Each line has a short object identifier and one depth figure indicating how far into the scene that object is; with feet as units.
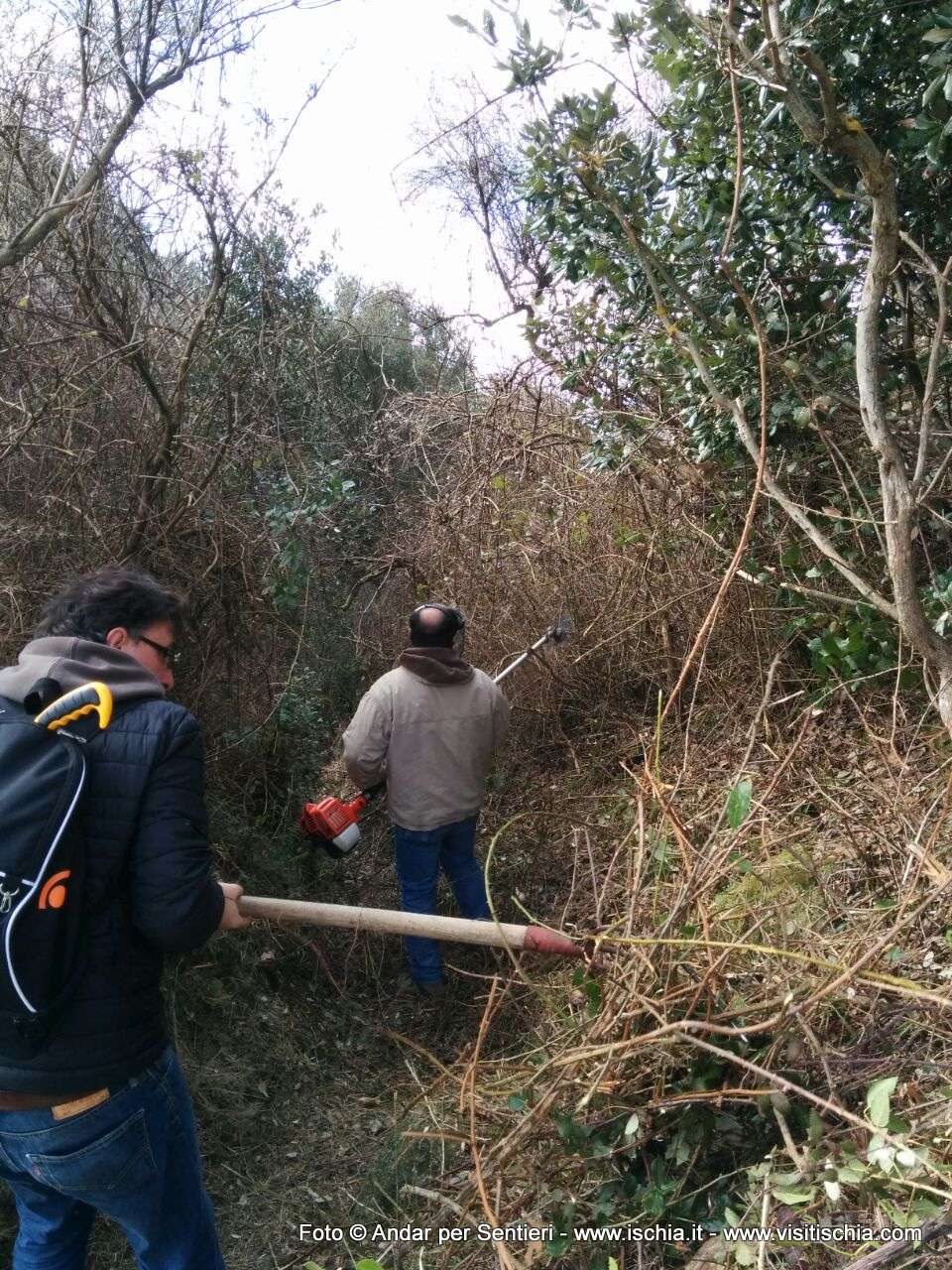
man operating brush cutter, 14.10
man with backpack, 6.29
